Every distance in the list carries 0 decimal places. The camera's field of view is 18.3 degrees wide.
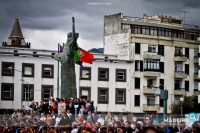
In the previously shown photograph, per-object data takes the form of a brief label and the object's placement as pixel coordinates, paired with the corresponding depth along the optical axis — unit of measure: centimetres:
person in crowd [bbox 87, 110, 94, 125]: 2820
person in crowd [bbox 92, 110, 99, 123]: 2899
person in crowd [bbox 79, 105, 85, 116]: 3089
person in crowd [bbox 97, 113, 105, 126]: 2759
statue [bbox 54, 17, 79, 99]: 3741
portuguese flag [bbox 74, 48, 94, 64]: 4056
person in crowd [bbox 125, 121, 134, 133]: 2425
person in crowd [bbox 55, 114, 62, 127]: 2780
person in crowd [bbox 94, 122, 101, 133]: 2520
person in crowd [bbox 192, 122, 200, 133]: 2178
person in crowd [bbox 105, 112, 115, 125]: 2732
